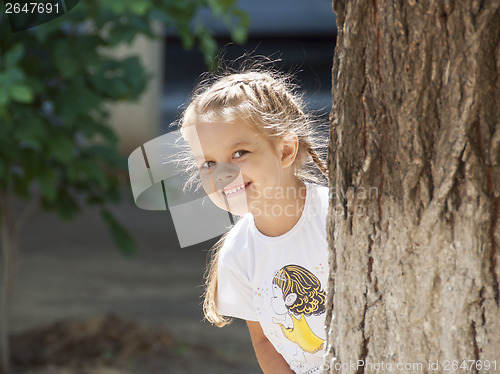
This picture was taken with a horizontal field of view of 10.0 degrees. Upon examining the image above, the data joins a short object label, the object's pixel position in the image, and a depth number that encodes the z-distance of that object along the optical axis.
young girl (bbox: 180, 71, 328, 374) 4.03
